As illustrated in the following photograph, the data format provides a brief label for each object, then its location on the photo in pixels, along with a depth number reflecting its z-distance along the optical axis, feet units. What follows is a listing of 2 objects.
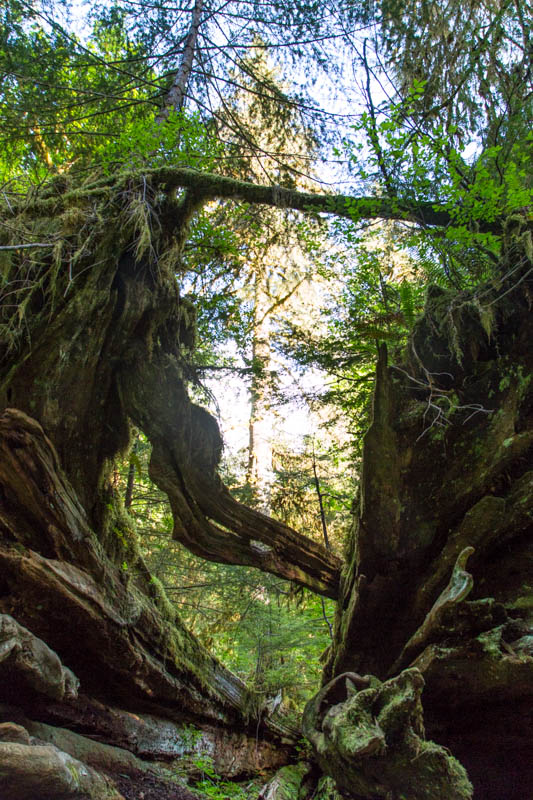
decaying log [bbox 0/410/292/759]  10.69
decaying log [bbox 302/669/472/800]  8.30
